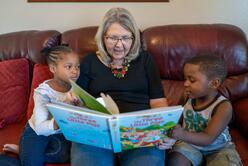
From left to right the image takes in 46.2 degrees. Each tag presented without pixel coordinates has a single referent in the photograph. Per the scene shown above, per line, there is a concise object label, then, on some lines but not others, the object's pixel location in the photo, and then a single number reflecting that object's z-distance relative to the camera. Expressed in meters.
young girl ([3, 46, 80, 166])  1.45
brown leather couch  1.82
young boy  1.35
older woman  1.51
